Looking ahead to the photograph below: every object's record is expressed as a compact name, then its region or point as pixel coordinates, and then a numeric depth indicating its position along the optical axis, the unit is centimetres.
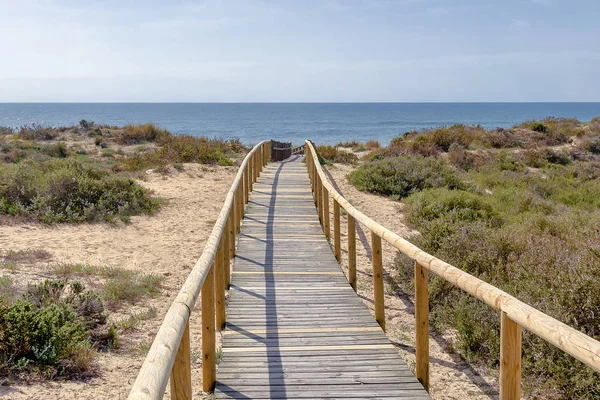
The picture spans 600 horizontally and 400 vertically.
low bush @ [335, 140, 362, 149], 3045
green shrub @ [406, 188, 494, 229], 1055
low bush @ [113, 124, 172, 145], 2820
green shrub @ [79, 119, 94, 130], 3324
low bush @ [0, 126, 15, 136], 2994
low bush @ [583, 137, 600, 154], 2387
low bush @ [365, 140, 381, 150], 2911
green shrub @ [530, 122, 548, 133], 2859
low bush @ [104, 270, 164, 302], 642
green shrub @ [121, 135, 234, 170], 1856
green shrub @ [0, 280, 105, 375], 435
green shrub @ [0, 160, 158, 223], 1048
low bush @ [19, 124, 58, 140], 2891
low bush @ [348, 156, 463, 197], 1452
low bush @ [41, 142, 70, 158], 2186
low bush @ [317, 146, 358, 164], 2302
